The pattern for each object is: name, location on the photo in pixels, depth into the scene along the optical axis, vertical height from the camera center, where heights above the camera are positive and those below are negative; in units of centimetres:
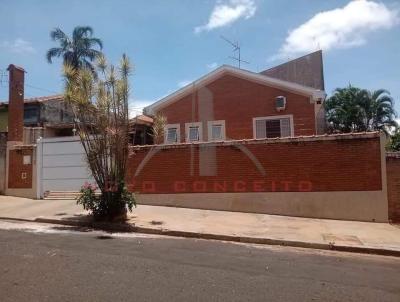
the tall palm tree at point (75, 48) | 3534 +1085
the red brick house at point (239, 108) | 2037 +365
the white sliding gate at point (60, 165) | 1781 +94
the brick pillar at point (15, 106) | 1845 +337
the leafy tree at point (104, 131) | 1270 +160
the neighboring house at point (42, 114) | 2677 +462
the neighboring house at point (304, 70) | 2689 +679
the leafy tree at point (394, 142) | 2419 +233
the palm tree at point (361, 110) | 3934 +648
